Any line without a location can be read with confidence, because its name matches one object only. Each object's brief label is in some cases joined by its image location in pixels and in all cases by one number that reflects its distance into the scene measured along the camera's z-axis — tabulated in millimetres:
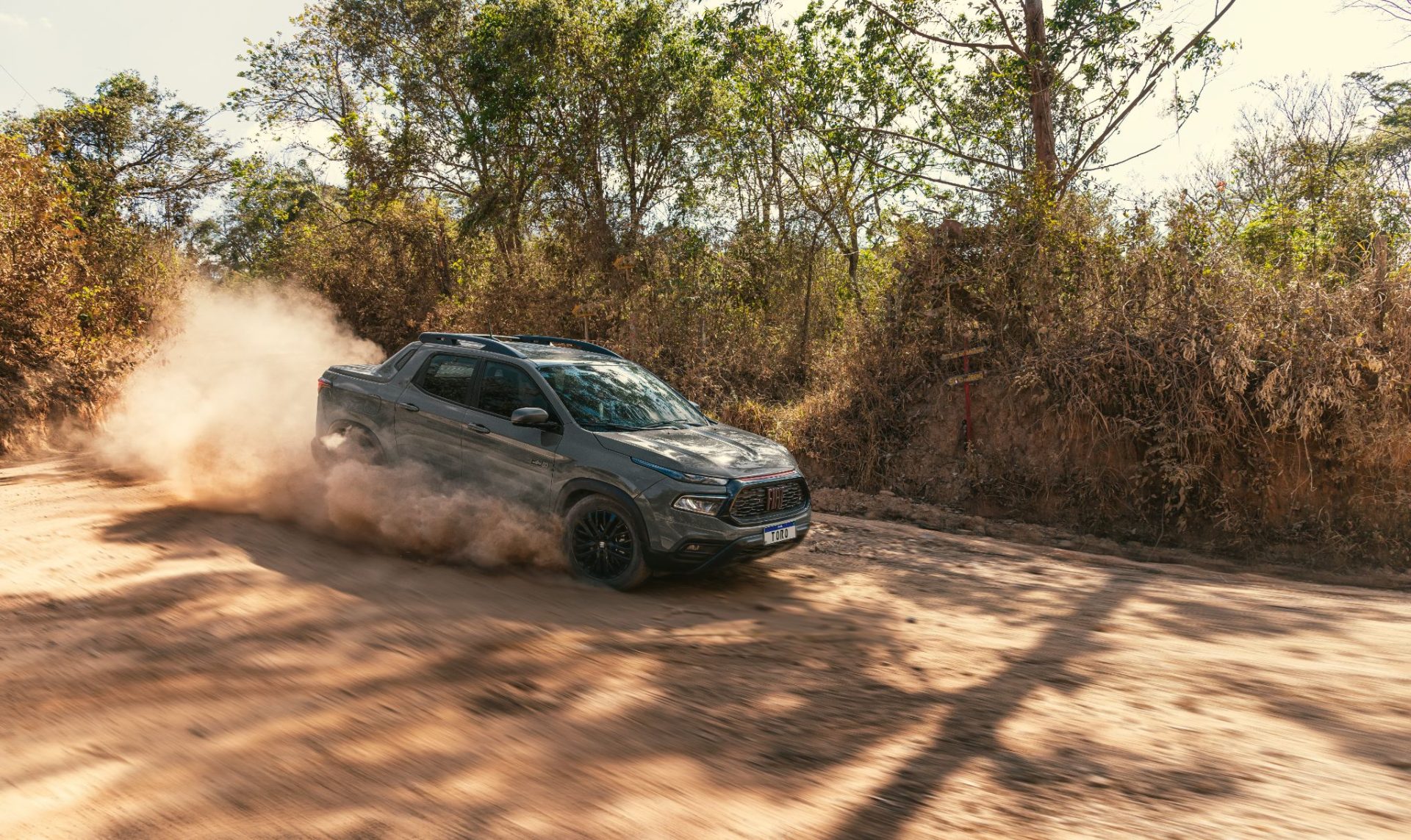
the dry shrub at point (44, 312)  13797
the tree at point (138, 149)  26438
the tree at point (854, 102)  15609
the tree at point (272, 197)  24125
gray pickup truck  6254
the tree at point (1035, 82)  13688
